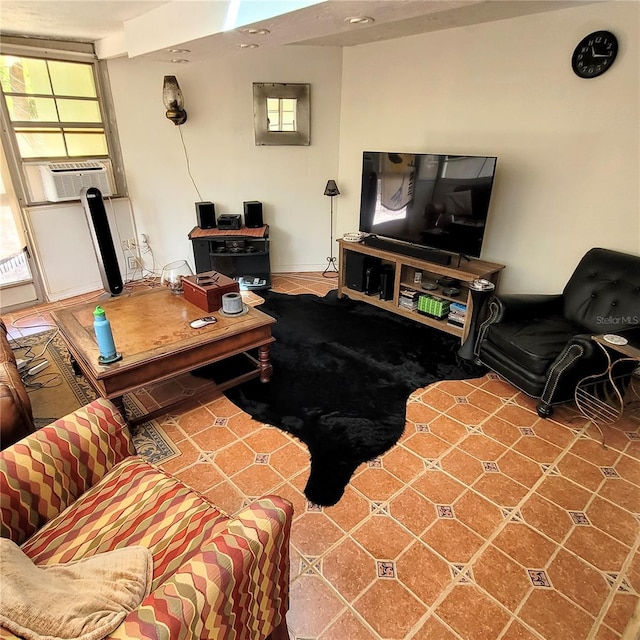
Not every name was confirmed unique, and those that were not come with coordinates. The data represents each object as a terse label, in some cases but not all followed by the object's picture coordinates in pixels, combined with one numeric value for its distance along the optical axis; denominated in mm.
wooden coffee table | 2154
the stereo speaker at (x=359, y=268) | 3990
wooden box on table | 2664
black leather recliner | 2395
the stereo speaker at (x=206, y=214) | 4312
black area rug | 2244
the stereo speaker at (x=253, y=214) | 4418
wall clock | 2580
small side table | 2234
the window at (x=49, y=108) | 3557
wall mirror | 4199
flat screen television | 3104
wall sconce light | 3908
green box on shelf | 3499
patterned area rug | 2264
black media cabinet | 4230
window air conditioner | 3760
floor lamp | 4500
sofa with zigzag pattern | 926
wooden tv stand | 3248
